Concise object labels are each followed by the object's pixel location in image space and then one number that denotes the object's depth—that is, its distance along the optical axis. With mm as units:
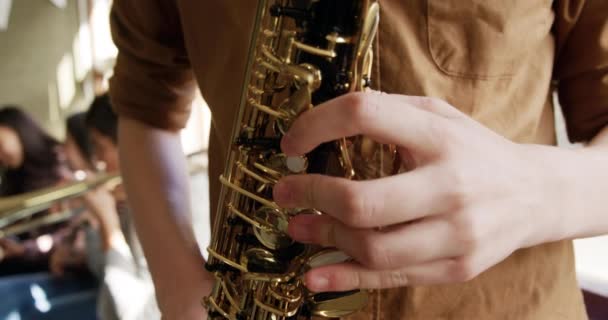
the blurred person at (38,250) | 2283
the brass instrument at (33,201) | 2197
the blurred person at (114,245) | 1905
